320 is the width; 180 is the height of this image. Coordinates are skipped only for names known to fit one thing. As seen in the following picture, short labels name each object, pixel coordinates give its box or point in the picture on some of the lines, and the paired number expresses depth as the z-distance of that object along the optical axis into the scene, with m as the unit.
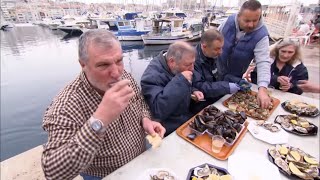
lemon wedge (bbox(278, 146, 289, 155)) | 1.28
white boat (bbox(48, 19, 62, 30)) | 40.62
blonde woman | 2.54
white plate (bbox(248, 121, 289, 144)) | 1.46
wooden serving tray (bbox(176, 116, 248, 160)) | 1.31
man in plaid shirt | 0.93
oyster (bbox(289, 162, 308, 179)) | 1.09
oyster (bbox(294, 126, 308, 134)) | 1.56
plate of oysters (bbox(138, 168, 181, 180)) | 1.04
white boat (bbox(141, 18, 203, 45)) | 19.31
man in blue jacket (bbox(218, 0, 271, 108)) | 2.25
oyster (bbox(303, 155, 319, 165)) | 1.17
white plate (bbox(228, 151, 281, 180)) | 1.11
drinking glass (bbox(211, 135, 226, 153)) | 1.35
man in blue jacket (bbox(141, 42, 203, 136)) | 1.56
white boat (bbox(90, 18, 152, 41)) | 21.59
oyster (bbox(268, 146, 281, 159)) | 1.25
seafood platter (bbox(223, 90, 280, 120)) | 1.86
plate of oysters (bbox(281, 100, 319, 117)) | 1.88
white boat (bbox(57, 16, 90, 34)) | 31.52
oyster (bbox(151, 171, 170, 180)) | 1.04
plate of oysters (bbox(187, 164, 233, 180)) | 1.05
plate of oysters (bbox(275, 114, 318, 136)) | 1.56
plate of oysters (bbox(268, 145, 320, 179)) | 1.11
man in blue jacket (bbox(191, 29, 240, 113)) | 2.08
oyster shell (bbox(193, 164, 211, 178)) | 1.08
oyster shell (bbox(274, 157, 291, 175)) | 1.14
